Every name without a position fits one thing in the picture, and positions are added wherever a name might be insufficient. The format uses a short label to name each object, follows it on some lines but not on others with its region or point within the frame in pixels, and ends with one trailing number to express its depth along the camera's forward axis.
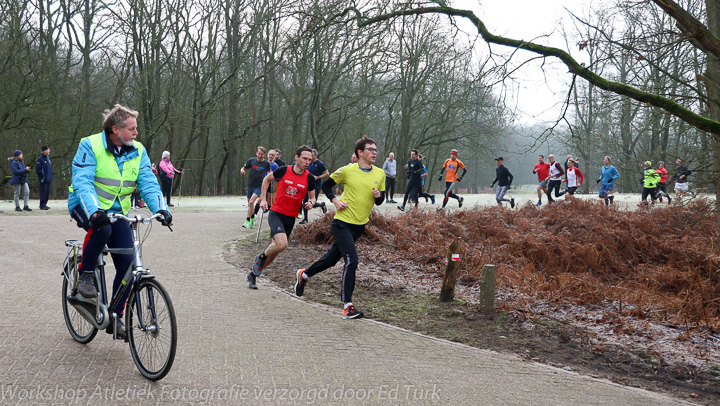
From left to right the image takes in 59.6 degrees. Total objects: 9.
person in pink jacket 21.09
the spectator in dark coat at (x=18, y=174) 18.92
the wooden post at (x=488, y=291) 6.98
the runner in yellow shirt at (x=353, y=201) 6.81
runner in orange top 22.02
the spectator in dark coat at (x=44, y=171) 19.67
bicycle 4.07
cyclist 4.30
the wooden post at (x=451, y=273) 7.54
